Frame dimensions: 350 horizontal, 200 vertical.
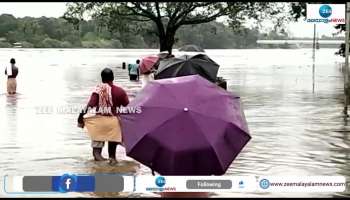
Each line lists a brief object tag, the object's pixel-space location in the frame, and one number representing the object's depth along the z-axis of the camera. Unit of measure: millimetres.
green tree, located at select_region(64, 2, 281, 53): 42406
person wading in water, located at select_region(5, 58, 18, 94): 22625
